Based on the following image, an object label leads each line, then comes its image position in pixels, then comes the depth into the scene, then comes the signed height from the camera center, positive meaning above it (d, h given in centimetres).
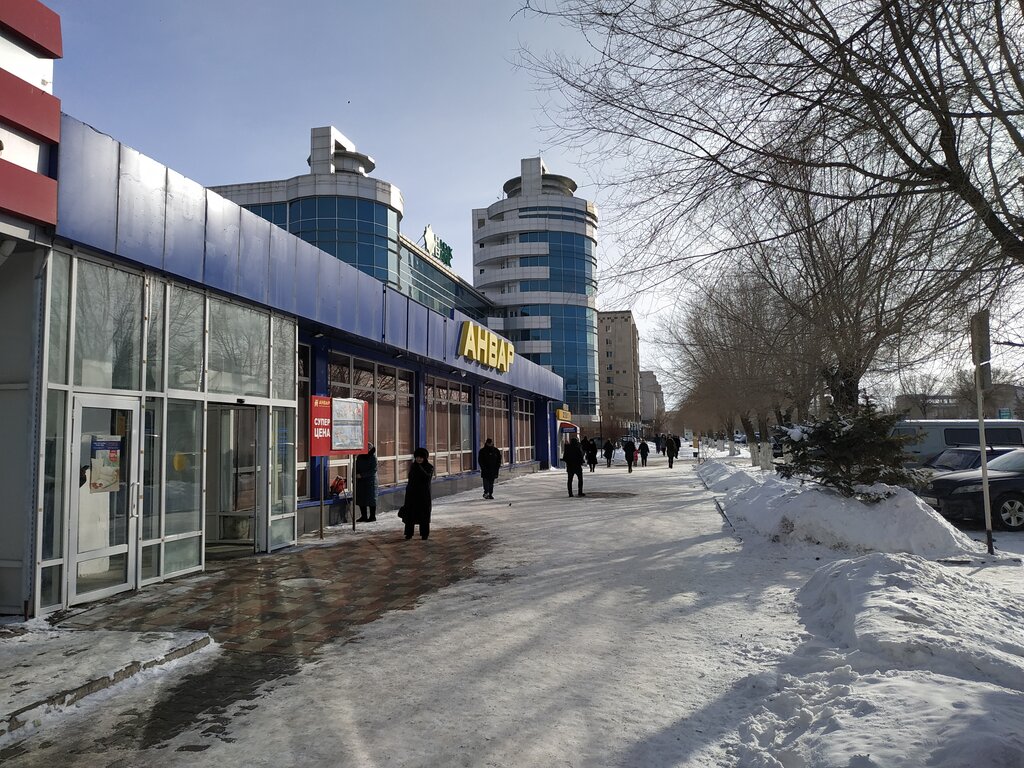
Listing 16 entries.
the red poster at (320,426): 1138 +26
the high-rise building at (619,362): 12194 +1385
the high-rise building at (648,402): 14150 +673
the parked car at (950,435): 1919 -30
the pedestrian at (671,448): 3606 -88
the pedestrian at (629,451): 3112 -85
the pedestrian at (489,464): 1817 -77
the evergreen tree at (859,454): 1038 -42
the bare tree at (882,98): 447 +239
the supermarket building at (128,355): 633 +107
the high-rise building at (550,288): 7462 +1700
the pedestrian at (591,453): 3073 -89
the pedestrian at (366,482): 1346 -87
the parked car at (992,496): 1155 -127
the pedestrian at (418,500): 1112 -105
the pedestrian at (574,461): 1850 -75
